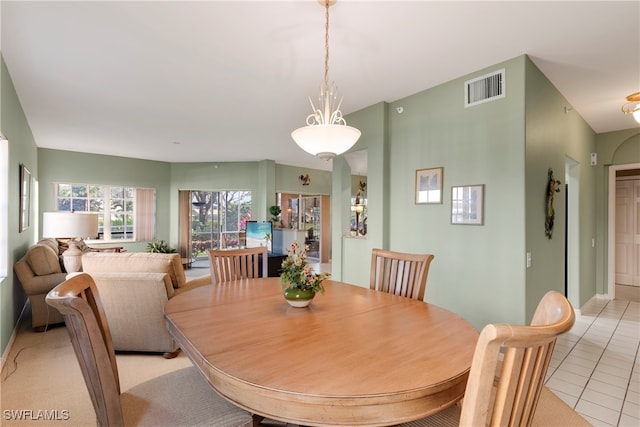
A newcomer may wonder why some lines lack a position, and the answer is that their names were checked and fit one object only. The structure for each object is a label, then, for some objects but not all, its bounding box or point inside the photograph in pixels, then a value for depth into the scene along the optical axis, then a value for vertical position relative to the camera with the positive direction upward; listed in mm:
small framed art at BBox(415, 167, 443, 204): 3242 +302
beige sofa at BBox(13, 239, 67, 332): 3432 -707
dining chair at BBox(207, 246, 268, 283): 2506 -404
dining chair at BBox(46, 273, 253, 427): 1069 -762
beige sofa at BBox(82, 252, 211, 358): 2787 -713
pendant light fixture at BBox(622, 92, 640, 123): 2734 +998
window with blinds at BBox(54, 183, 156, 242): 6766 +178
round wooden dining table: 932 -517
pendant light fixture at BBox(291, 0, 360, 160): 1906 +475
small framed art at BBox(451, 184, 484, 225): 2895 +96
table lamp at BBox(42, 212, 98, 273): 3568 -171
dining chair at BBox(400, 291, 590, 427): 692 -362
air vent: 2783 +1141
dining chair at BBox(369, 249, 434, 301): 2119 -414
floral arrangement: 1742 -332
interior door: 5719 -308
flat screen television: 7047 -419
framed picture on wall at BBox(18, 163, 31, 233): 3752 +207
